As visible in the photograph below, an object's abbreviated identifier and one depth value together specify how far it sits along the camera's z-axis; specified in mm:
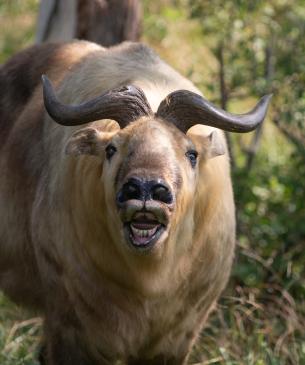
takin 10555
